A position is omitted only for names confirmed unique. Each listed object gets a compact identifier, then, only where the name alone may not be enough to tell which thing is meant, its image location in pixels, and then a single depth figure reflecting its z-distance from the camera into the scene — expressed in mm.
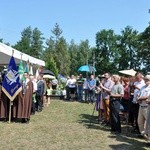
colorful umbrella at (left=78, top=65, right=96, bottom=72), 16360
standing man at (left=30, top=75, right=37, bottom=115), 9228
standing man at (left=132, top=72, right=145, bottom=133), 6696
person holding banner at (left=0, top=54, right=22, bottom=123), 7600
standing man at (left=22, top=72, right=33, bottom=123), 7672
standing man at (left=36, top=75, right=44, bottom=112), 10022
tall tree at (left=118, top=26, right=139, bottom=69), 48957
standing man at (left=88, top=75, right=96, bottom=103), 13020
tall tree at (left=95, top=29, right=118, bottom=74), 50112
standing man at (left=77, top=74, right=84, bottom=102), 13838
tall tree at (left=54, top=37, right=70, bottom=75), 41548
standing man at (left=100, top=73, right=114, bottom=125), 7332
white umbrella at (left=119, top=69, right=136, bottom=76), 9505
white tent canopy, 10245
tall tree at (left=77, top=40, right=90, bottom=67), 55204
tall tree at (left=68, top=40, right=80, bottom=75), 55160
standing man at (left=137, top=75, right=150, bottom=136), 6020
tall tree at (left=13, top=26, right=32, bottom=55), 62976
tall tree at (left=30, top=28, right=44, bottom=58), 65642
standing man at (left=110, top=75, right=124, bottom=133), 6782
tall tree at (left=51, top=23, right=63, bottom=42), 49502
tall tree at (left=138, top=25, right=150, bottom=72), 35240
